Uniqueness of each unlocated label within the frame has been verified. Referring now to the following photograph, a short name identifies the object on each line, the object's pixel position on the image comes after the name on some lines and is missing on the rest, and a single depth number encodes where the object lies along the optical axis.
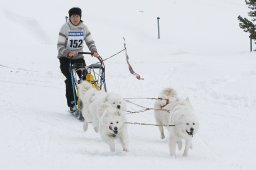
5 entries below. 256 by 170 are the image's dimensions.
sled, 16.28
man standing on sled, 16.30
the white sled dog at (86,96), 14.52
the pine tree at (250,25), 33.75
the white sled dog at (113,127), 12.07
